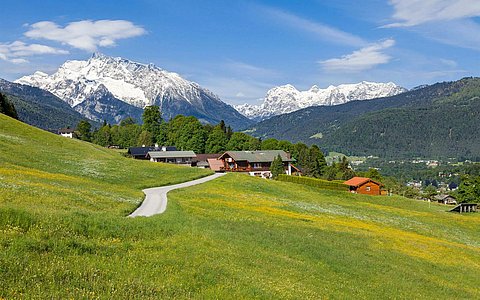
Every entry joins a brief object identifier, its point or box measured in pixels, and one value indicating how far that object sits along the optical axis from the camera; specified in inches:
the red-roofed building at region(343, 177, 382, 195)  4315.9
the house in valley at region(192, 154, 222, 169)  5393.7
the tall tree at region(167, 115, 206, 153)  6092.5
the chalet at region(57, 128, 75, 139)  7278.1
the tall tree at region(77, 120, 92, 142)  6958.7
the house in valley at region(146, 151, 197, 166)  5103.3
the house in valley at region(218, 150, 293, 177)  4936.0
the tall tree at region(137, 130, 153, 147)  6437.0
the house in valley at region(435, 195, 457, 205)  6781.0
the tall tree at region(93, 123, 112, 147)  7145.7
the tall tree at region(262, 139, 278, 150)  6358.3
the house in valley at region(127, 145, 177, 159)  5546.3
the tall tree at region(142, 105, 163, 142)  6810.5
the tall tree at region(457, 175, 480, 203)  5173.2
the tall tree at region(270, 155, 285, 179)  4648.1
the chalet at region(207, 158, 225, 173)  4933.3
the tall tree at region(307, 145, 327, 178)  5841.5
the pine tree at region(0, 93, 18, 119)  4556.8
